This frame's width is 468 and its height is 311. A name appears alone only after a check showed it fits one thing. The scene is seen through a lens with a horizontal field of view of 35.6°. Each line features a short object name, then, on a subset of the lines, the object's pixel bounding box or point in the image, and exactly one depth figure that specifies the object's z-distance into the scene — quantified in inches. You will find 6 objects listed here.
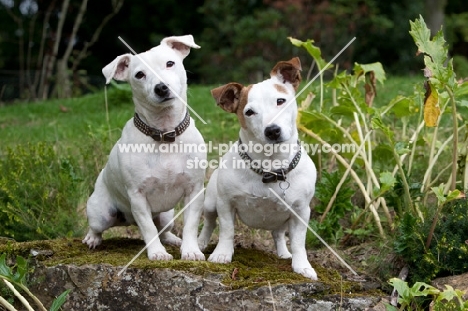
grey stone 160.1
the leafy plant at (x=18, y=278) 147.8
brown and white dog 163.6
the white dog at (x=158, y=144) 172.4
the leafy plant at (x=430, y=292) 140.8
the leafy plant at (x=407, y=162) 171.8
